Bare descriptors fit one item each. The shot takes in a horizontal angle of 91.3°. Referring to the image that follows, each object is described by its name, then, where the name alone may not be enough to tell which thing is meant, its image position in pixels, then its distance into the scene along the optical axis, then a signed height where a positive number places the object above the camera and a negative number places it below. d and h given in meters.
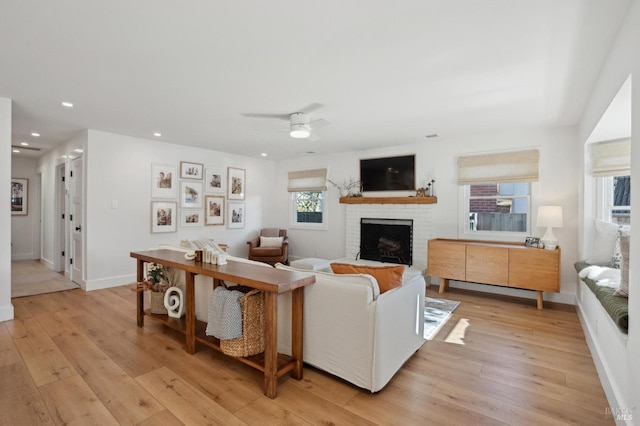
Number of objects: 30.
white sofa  2.04 -0.82
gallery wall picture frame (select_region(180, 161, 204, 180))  5.66 +0.72
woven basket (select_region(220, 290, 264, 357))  2.23 -0.88
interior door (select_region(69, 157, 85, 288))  4.77 -0.23
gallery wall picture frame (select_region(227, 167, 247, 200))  6.45 +0.55
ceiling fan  3.51 +0.98
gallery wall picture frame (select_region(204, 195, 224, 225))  6.03 -0.01
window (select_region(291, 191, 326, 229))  6.67 +0.00
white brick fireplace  5.19 -0.15
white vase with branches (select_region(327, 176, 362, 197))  6.04 +0.46
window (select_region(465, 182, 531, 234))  4.50 +0.07
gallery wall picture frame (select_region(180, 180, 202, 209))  5.67 +0.27
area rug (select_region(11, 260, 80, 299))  4.48 -1.18
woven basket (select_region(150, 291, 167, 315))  3.16 -0.95
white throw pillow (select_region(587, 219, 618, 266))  3.17 -0.31
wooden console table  2.02 -0.68
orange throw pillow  2.29 -0.46
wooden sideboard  3.81 -0.69
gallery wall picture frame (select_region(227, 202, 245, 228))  6.49 -0.12
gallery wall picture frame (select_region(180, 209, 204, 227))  5.69 -0.16
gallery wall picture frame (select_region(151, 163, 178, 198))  5.26 +0.48
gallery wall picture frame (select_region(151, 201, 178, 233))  5.25 -0.12
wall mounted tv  5.42 +0.68
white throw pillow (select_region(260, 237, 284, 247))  6.32 -0.64
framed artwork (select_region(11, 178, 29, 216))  6.98 +0.26
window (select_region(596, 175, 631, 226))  3.39 +0.16
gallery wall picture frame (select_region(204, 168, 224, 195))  6.05 +0.56
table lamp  3.83 -0.11
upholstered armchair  6.04 -0.74
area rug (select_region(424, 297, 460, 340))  3.18 -1.20
